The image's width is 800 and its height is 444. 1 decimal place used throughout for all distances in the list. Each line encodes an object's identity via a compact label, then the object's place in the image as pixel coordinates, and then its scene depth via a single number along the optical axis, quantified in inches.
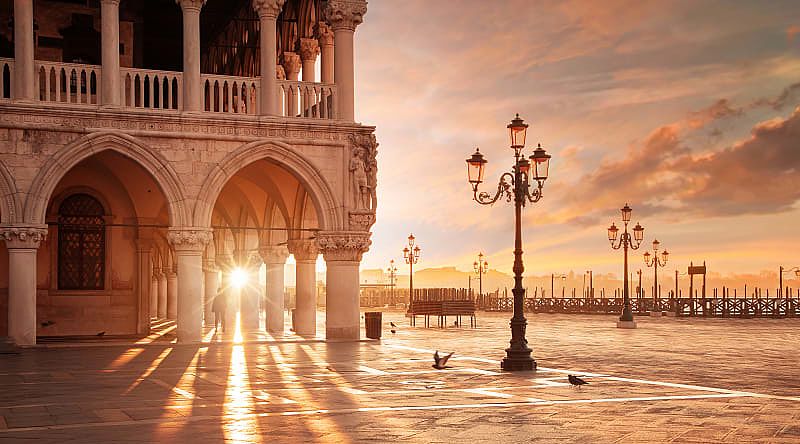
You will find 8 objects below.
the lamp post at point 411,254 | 2059.5
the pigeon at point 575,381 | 541.6
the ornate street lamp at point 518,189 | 657.6
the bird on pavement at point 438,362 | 660.1
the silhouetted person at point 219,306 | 1305.1
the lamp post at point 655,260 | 2243.6
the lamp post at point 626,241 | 1311.5
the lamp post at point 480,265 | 2758.6
